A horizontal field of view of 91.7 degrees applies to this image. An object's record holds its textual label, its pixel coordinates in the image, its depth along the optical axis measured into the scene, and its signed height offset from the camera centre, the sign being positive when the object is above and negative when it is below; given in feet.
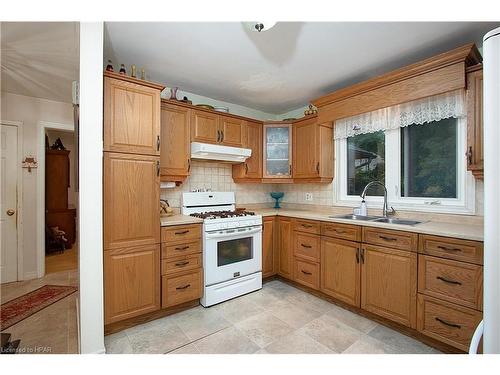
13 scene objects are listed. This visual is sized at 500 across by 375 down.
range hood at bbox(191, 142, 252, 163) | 8.89 +1.33
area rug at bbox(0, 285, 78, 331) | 7.50 -4.04
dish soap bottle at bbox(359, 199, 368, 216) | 8.92 -0.84
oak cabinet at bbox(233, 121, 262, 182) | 10.86 +1.26
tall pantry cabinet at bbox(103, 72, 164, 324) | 6.38 -0.27
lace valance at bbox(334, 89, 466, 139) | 6.93 +2.37
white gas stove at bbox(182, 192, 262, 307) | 8.12 -2.25
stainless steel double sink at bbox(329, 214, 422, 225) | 7.76 -1.13
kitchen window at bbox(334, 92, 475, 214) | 7.16 +1.03
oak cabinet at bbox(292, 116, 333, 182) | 10.18 +1.55
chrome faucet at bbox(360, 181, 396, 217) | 8.42 -0.80
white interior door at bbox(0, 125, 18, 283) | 10.09 -0.68
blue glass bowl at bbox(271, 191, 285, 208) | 12.44 -0.49
